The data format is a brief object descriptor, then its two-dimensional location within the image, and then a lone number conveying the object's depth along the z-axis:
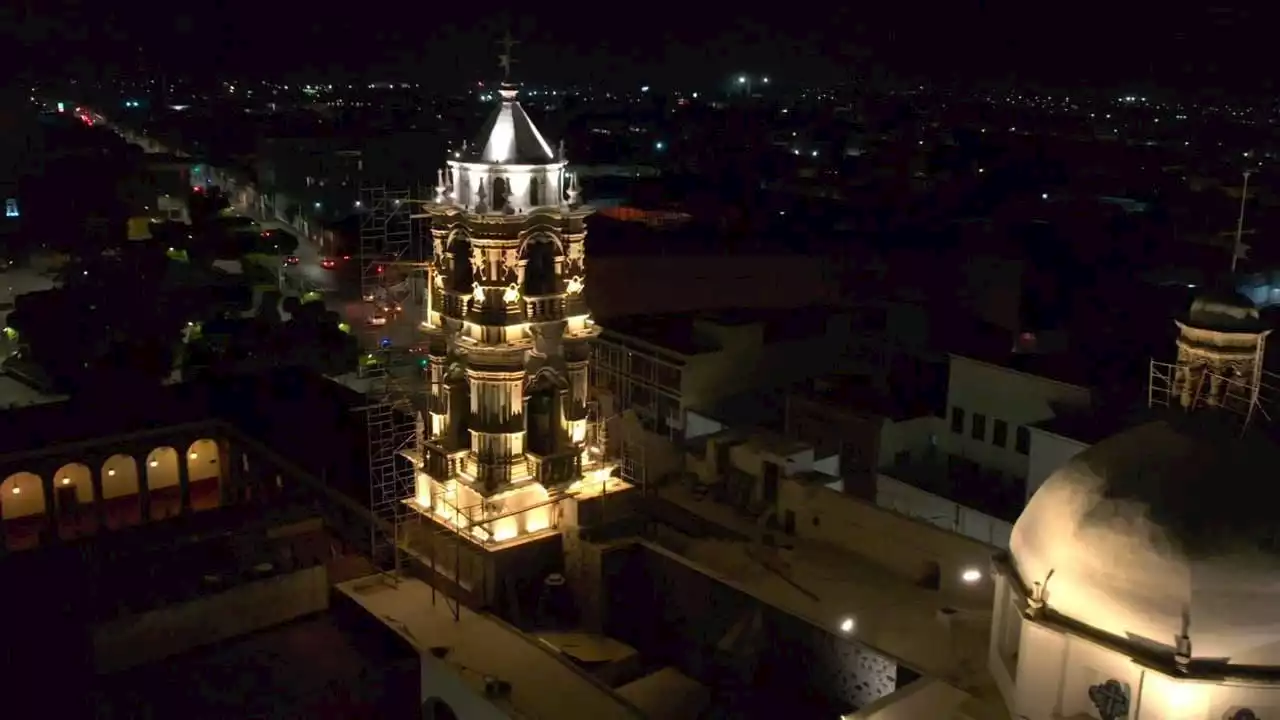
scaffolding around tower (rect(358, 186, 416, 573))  25.73
